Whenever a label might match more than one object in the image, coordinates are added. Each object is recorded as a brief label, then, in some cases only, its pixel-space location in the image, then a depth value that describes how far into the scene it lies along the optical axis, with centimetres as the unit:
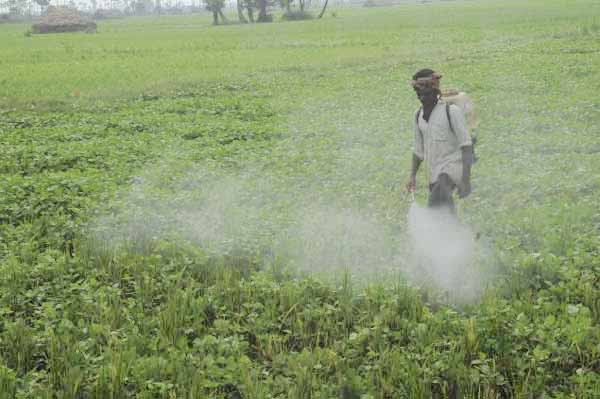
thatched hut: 6231
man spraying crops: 625
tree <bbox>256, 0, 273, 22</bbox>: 7112
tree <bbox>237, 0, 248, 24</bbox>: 7100
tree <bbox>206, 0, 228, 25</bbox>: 6925
